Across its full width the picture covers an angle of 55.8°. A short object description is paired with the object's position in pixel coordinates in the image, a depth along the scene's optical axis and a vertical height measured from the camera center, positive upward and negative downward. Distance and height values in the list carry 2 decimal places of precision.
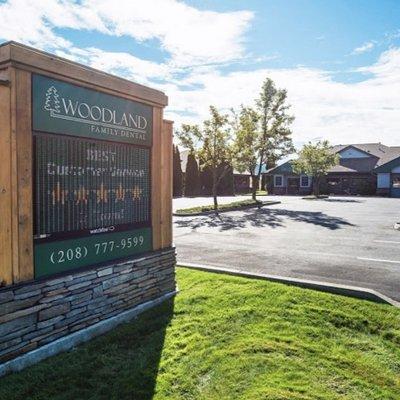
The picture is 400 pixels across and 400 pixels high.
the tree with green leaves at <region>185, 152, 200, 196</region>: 52.03 +1.54
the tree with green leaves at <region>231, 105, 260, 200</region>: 28.25 +3.83
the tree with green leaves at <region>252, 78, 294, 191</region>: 36.06 +6.43
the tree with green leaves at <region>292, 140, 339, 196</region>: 45.28 +3.61
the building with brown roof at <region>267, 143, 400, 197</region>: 47.44 +2.10
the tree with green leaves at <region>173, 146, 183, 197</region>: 51.06 +1.80
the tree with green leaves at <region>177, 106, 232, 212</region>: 26.56 +3.52
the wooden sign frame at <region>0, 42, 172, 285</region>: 4.64 +0.50
